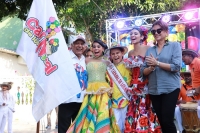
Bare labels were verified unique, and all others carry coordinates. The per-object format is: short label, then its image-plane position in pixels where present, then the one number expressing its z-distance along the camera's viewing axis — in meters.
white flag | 4.61
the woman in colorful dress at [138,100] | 4.79
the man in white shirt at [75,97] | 5.08
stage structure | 13.55
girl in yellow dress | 4.92
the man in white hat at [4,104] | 9.41
